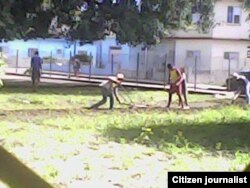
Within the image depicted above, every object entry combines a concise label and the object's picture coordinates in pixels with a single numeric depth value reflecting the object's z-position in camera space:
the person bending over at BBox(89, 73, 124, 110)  16.03
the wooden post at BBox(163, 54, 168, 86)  31.18
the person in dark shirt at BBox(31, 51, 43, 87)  21.75
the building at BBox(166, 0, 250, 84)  38.16
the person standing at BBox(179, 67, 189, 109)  17.42
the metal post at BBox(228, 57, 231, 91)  28.46
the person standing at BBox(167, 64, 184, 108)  17.08
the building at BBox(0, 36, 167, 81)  39.34
